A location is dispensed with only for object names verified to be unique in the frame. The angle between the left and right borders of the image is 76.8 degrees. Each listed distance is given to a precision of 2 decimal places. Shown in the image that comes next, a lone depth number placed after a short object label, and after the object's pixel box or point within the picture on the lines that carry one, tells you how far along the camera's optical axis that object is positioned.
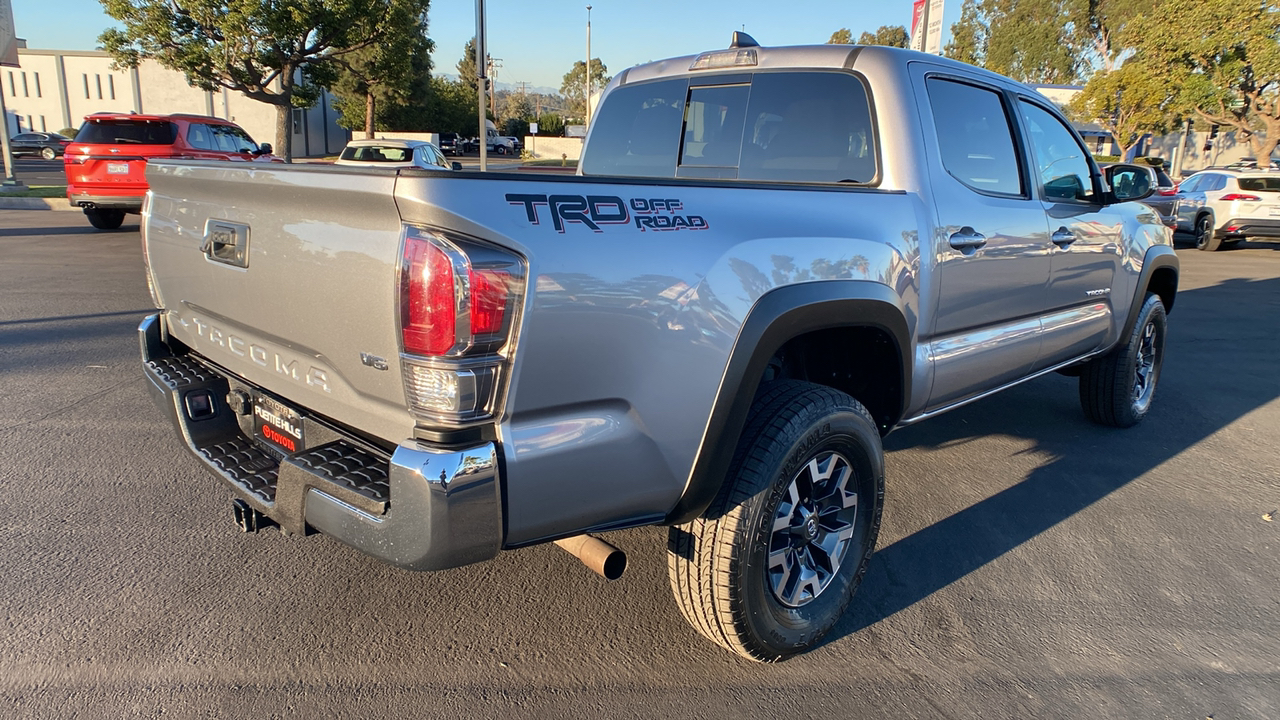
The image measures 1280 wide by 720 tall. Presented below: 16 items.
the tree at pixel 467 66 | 79.31
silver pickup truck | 1.86
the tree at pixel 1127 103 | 27.52
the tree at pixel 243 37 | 21.67
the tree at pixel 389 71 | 26.08
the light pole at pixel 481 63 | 12.20
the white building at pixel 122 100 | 46.47
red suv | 12.09
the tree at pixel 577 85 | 94.62
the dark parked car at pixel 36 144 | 39.06
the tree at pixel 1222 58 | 24.17
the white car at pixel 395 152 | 13.68
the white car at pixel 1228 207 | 15.18
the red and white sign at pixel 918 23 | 9.89
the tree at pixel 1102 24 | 48.95
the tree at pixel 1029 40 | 54.38
